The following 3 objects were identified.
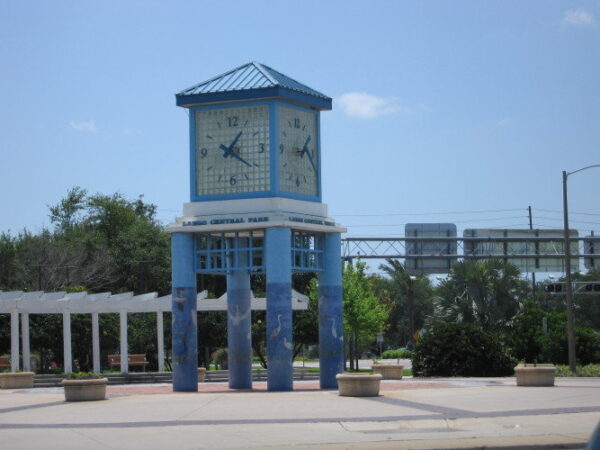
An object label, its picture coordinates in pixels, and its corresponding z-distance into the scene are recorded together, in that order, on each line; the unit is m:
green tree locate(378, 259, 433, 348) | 109.97
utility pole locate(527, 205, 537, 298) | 105.31
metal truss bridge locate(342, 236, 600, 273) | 82.56
